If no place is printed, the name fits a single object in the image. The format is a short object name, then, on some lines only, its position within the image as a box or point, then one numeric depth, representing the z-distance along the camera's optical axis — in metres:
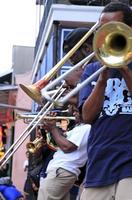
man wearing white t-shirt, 4.09
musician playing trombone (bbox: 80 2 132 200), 2.52
